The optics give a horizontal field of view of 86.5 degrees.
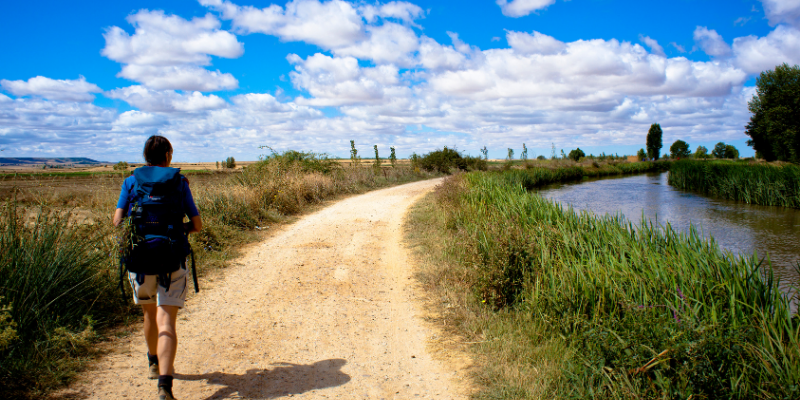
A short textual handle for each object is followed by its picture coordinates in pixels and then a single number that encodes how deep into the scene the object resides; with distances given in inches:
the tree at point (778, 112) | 1247.5
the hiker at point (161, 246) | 119.7
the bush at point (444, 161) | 1396.4
